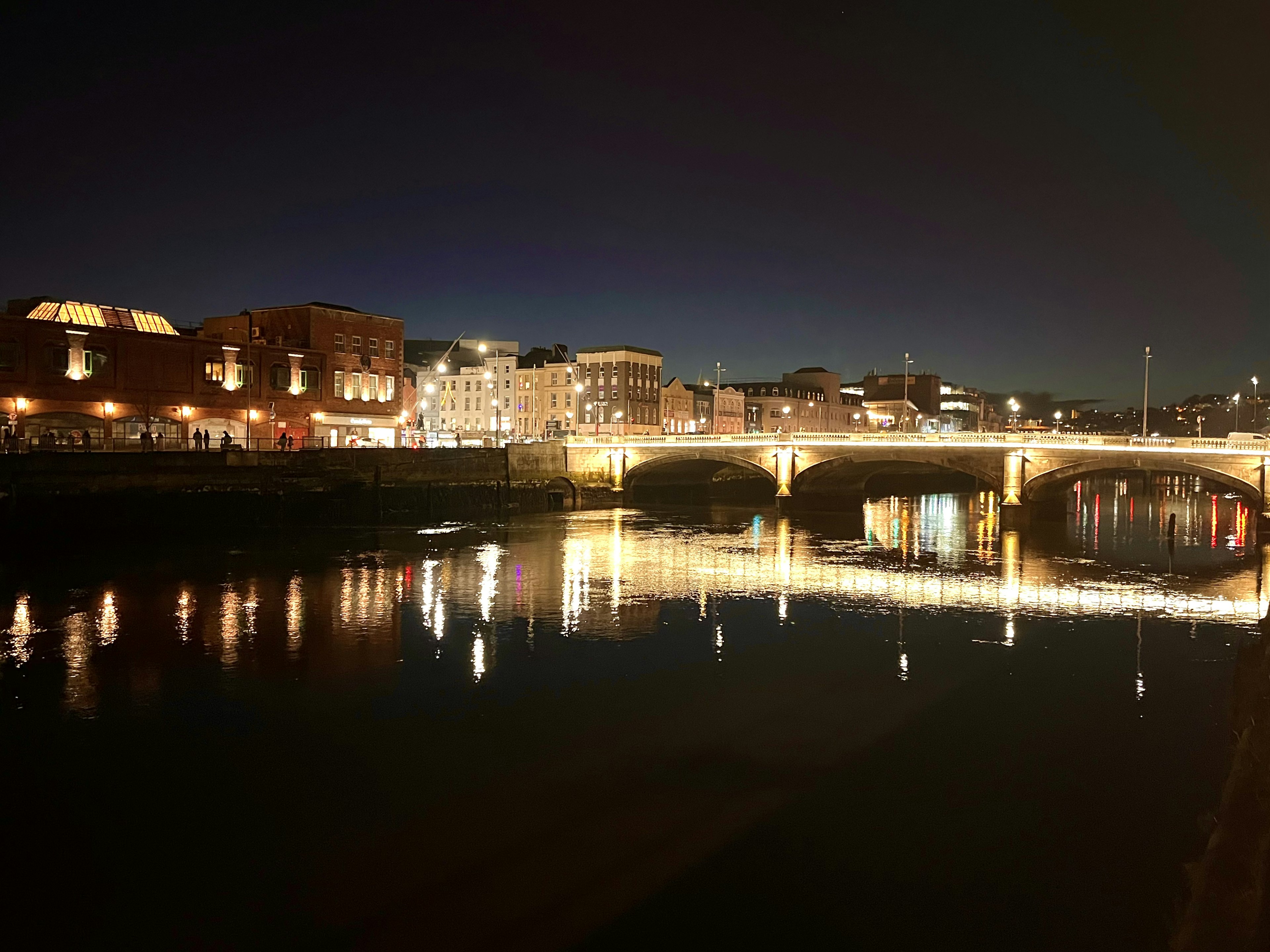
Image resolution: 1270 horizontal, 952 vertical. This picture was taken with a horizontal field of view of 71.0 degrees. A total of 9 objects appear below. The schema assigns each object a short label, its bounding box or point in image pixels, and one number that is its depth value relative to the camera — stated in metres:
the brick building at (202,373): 56.47
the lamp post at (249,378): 64.88
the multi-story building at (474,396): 122.62
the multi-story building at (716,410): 132.62
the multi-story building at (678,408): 125.44
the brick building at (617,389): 115.81
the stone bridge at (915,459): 56.38
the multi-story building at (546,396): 117.25
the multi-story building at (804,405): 144.88
